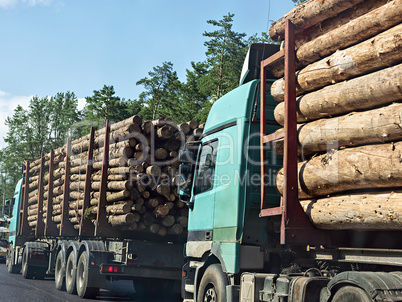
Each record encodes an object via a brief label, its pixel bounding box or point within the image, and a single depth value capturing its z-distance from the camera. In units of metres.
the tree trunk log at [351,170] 5.05
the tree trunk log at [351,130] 5.10
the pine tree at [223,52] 52.44
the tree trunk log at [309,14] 6.12
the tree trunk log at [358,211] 5.03
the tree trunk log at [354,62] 5.19
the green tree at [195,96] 55.03
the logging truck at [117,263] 12.34
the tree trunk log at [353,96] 5.14
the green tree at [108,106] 67.88
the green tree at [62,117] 83.62
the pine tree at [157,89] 64.69
